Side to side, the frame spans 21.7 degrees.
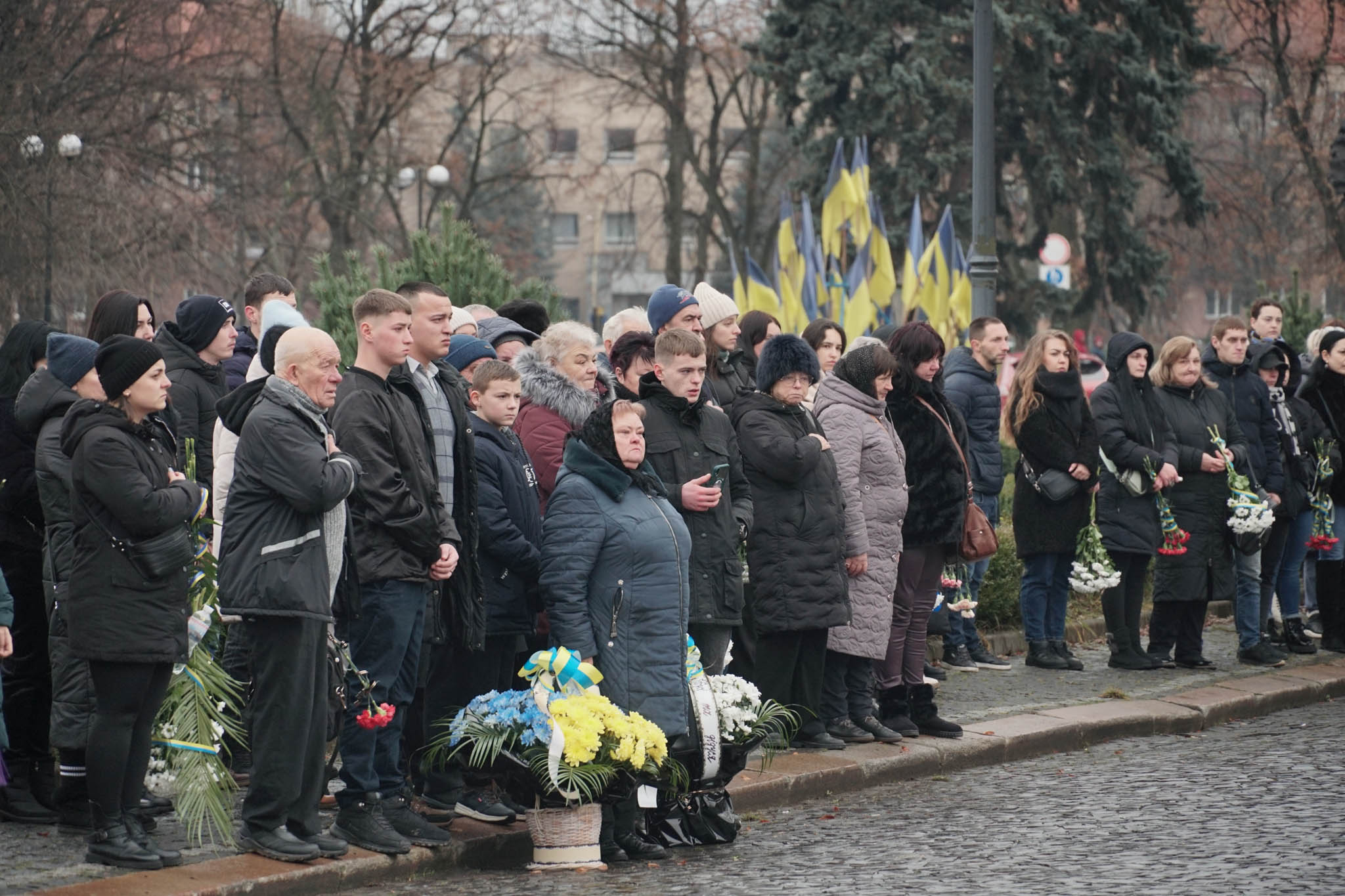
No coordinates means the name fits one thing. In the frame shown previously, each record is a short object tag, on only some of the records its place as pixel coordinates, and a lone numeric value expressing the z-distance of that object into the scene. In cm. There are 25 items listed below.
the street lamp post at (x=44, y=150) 4039
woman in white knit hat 1801
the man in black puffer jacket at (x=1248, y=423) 2248
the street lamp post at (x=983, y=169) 2859
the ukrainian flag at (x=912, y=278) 4122
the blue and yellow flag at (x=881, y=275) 4116
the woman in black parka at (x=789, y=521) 1615
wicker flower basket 1306
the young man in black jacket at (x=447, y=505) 1340
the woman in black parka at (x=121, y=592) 1194
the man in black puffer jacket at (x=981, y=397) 2129
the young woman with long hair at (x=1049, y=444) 2108
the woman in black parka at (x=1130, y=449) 2137
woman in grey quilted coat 1699
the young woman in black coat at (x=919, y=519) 1758
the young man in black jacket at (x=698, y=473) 1491
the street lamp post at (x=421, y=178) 6556
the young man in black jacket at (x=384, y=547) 1273
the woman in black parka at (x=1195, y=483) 2177
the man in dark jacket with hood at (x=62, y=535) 1282
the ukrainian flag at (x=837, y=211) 4222
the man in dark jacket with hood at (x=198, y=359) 1529
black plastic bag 1388
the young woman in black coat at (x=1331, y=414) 2356
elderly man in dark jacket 1199
